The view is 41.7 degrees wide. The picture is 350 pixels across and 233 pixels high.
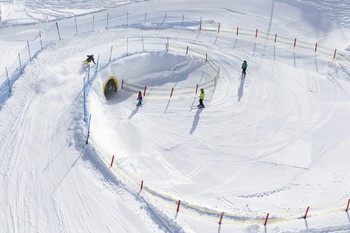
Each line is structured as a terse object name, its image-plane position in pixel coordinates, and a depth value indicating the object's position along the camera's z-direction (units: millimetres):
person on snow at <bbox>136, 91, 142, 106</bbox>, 29938
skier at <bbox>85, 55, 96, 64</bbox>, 31312
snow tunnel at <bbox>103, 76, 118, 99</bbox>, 31495
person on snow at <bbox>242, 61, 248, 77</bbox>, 32656
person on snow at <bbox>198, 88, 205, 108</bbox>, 29672
